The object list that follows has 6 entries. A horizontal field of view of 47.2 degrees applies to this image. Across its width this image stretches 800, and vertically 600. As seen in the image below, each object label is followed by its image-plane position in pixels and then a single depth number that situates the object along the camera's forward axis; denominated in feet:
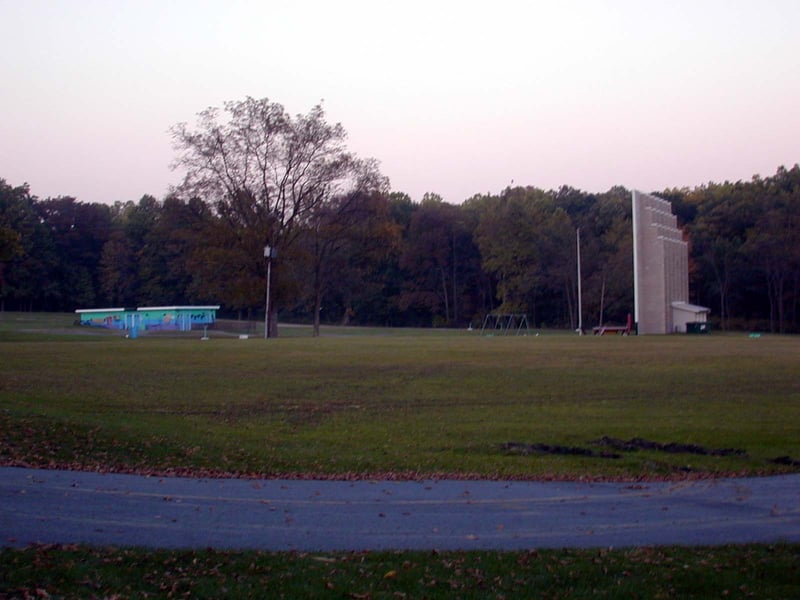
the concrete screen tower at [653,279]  218.79
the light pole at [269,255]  182.80
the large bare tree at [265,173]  193.57
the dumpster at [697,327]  217.11
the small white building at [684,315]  221.66
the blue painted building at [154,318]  246.47
